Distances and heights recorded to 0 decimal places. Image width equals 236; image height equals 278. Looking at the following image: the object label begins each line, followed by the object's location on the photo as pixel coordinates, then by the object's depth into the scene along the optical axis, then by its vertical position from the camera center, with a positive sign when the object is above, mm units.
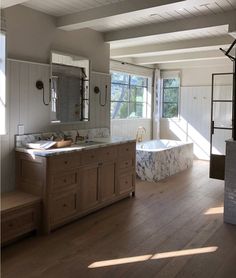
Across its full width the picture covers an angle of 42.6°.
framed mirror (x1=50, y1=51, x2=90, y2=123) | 3949 +408
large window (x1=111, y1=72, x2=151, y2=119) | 6734 +521
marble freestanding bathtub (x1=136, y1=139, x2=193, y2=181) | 5473 -827
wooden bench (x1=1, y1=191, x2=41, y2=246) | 2854 -971
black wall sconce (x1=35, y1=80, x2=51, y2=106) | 3663 +391
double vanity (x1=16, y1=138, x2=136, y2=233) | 3195 -706
